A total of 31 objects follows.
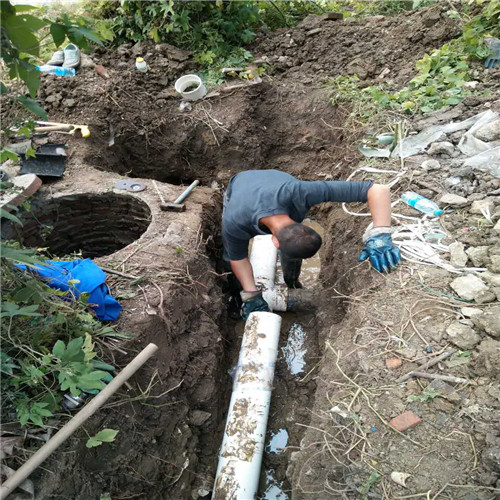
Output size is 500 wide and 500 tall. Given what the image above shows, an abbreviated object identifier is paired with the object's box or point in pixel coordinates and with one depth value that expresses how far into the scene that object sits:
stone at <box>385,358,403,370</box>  2.80
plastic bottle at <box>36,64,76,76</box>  5.55
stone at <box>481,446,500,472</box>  2.22
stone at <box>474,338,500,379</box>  2.54
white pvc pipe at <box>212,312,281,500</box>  2.87
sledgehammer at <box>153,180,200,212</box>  4.21
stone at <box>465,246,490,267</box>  3.14
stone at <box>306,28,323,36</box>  6.32
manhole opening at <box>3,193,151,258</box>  4.38
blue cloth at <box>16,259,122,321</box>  2.83
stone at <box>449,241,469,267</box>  3.18
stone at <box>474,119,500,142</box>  3.93
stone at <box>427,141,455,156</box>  4.09
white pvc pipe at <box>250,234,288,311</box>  4.28
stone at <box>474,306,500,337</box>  2.67
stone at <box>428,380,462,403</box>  2.53
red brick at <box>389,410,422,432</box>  2.49
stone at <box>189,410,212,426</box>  3.21
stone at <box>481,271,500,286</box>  2.96
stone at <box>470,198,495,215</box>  3.45
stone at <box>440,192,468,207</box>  3.61
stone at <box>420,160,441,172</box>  4.00
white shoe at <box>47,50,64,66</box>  5.76
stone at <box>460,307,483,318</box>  2.84
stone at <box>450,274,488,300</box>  2.96
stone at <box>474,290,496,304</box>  2.90
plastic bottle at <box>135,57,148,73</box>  5.80
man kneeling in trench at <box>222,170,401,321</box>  3.06
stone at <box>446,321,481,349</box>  2.73
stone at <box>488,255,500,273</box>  3.03
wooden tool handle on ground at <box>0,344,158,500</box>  2.02
